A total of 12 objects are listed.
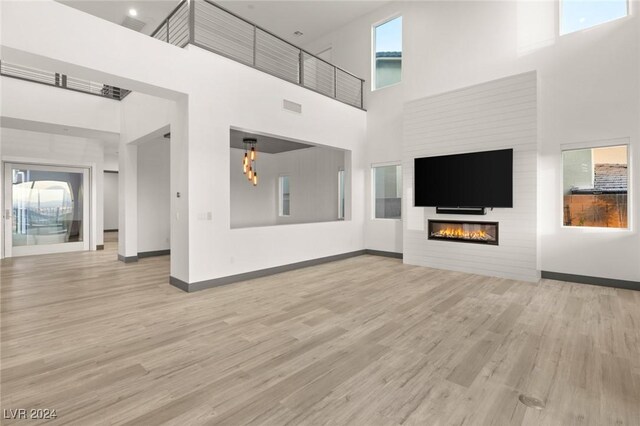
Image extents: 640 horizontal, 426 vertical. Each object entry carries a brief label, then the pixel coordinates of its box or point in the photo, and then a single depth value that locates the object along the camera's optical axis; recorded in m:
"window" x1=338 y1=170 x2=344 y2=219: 8.75
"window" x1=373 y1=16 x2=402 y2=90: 7.70
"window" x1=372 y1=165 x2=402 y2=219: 7.59
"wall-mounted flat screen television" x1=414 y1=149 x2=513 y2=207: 5.45
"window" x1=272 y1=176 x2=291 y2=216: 10.58
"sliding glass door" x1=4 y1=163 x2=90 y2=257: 7.51
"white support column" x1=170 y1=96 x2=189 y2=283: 4.64
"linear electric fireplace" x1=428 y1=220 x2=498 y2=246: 5.74
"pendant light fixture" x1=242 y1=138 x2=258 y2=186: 7.62
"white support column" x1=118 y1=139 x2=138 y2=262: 7.01
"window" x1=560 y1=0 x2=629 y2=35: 4.91
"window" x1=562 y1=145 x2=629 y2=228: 4.83
